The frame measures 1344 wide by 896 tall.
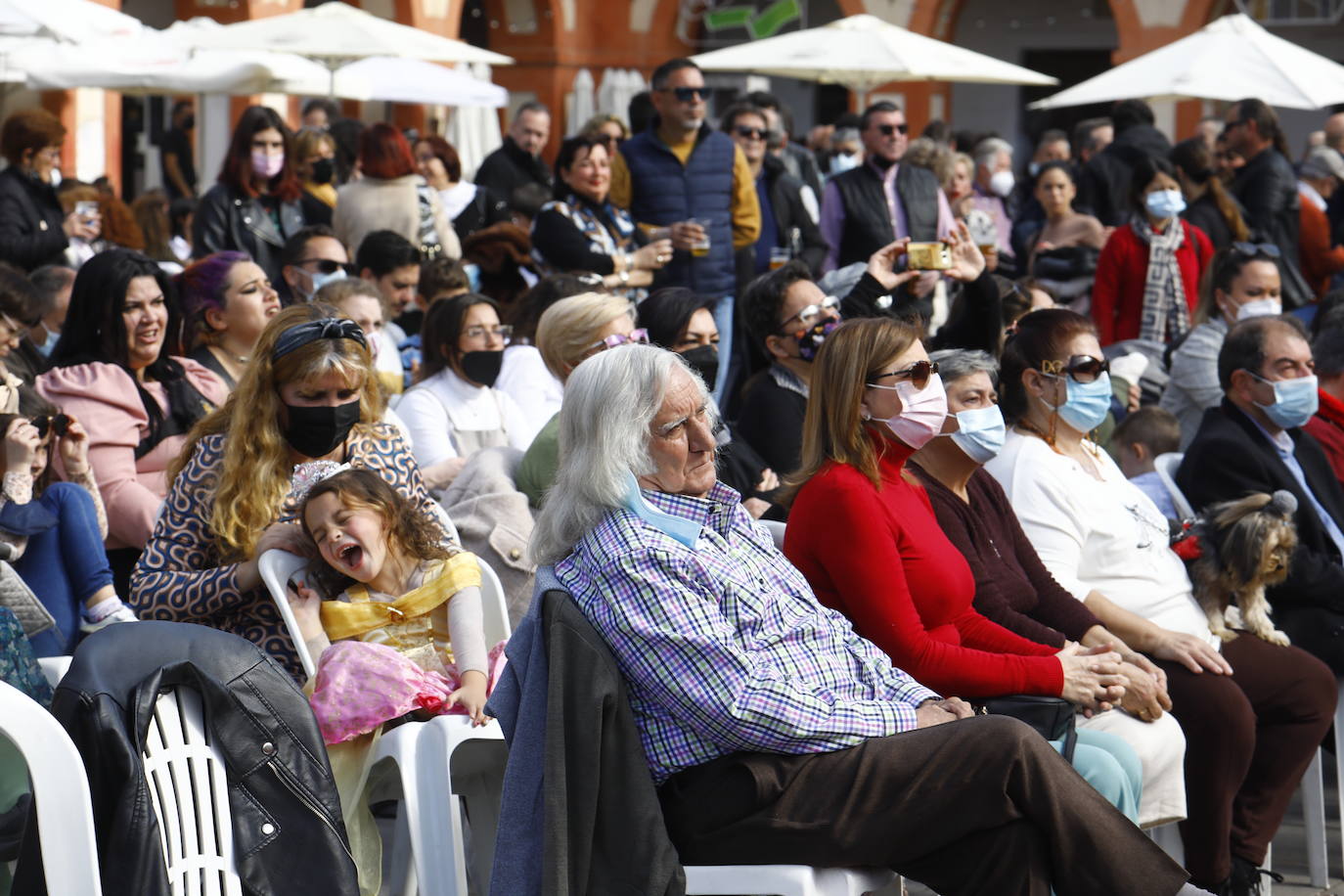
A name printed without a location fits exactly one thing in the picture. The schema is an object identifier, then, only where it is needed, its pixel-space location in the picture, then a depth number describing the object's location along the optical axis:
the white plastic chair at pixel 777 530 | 9.05
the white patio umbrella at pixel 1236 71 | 26.02
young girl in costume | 7.77
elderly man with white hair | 6.62
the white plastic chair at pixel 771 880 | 6.71
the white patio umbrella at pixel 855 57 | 28.48
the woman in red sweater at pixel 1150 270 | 17.52
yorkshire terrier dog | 10.38
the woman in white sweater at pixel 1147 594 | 9.58
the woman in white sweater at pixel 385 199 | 17.67
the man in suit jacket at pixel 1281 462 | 10.87
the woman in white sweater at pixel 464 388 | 12.16
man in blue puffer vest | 17.02
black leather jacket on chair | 6.27
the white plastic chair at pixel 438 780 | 7.55
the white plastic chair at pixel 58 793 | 5.97
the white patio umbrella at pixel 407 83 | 28.06
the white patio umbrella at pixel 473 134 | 40.44
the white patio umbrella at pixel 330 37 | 26.77
